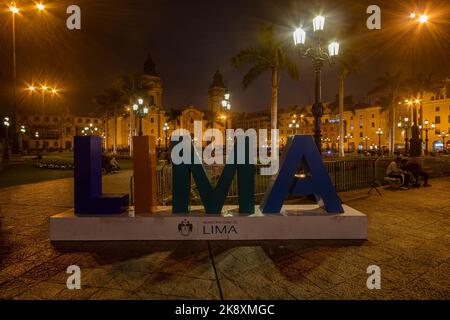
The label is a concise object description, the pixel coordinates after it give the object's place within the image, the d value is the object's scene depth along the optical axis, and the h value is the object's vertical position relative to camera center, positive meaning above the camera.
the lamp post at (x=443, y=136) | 68.82 +4.40
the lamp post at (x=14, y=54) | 23.62 +8.98
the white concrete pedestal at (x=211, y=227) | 6.35 -1.59
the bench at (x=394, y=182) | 13.30 -1.28
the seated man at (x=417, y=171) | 13.98 -0.83
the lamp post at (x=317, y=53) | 10.99 +4.08
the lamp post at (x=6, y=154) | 31.75 +0.17
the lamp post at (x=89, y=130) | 71.85 +6.47
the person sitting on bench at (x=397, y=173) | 13.26 -0.88
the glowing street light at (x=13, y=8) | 23.52 +11.99
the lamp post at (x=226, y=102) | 25.64 +4.65
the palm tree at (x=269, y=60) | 21.50 +7.24
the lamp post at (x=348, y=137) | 92.91 +5.58
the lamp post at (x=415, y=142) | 20.55 +0.85
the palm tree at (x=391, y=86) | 46.34 +11.01
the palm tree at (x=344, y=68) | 30.09 +9.23
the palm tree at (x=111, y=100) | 51.09 +9.88
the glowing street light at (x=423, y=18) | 16.62 +7.82
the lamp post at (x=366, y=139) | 85.65 +4.47
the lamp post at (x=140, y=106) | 26.48 +4.54
